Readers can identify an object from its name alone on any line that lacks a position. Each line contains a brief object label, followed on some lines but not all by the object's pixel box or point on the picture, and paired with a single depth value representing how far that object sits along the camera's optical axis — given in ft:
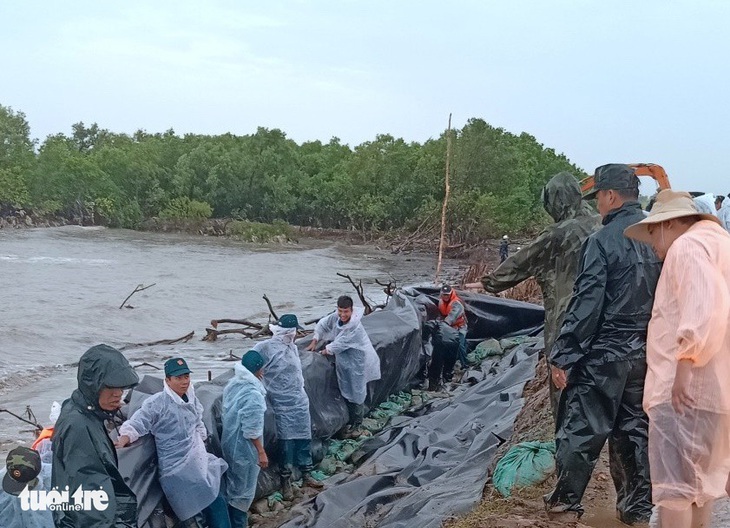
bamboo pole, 57.21
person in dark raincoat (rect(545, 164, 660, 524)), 11.73
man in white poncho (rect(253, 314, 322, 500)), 21.35
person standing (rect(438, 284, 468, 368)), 34.81
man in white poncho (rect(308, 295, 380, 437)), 25.49
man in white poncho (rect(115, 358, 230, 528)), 15.38
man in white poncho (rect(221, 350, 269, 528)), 17.85
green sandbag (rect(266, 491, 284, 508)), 20.30
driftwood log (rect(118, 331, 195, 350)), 45.99
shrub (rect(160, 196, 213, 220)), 172.04
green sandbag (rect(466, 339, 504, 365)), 35.81
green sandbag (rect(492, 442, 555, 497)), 14.33
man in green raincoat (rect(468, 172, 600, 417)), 14.70
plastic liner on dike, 15.60
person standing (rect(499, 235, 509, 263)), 91.50
